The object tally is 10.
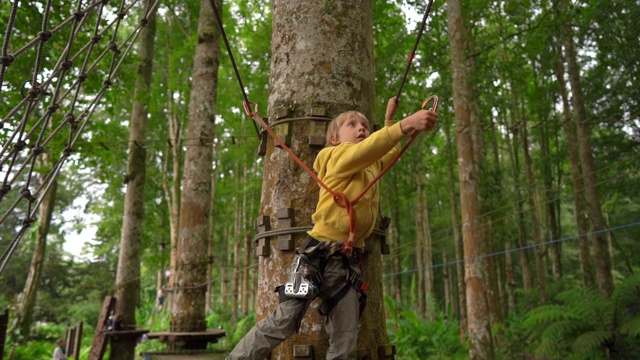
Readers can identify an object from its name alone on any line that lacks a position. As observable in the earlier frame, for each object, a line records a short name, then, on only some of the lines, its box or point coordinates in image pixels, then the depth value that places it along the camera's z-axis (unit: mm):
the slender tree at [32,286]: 12789
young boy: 2023
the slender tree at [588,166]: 11219
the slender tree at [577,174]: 13590
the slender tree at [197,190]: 6859
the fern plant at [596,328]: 8055
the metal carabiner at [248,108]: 2528
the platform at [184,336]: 6426
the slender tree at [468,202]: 7195
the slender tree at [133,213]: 8531
